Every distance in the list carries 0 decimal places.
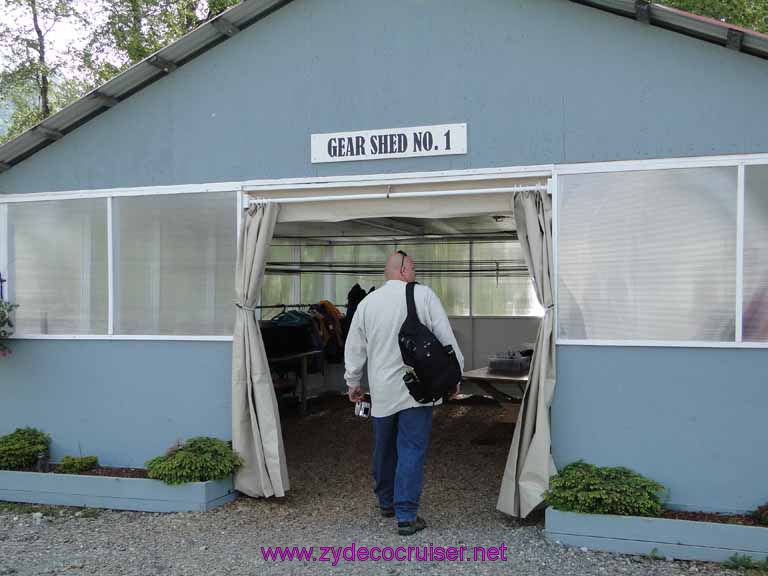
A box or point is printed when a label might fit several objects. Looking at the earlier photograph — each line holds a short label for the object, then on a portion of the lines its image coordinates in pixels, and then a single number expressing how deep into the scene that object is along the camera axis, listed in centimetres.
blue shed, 531
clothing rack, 1094
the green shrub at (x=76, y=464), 668
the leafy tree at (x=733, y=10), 1496
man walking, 537
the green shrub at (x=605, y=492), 510
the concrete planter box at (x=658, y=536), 477
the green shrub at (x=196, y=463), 605
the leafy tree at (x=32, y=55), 1870
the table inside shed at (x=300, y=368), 1012
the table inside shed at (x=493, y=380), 759
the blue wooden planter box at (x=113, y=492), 607
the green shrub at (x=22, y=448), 670
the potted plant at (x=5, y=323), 694
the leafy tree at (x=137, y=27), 1794
